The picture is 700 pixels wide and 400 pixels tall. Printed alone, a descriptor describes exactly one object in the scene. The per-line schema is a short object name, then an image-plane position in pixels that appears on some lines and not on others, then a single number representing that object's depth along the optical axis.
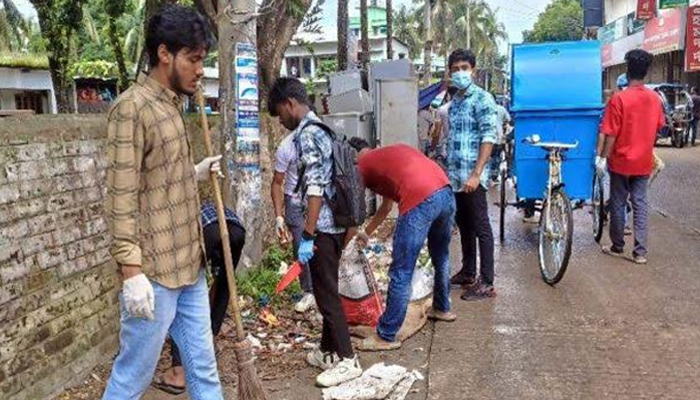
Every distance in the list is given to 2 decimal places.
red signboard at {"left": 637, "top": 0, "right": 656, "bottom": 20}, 27.40
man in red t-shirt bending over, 4.50
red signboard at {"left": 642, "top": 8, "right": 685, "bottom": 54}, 23.80
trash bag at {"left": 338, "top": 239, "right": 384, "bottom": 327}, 4.82
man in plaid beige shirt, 2.63
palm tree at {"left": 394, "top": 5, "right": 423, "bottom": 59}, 65.31
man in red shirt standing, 6.64
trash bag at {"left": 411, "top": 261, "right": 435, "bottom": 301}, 5.15
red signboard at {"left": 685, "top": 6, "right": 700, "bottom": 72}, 22.02
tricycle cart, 6.95
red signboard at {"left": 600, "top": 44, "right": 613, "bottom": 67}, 37.17
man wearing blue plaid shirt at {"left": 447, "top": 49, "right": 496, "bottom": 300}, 5.67
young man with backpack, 4.00
